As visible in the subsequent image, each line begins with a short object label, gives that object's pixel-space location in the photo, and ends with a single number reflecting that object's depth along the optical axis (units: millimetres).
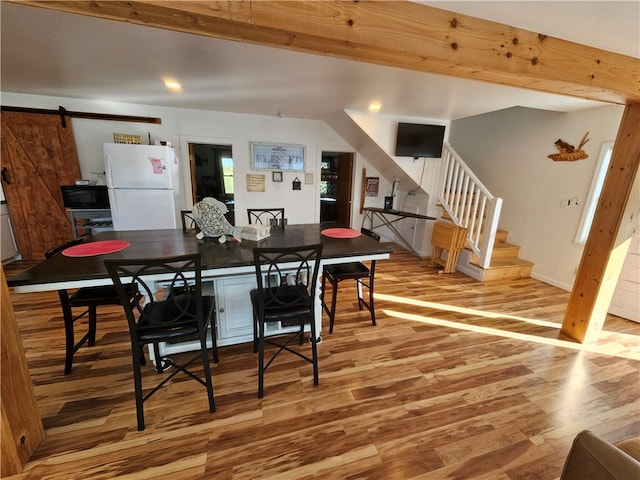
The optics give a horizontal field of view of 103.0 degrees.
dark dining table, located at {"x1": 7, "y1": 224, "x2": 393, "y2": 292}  1333
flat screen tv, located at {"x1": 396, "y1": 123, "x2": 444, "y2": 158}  3900
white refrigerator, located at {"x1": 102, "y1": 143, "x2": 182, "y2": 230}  3186
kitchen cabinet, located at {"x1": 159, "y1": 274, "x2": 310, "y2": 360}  1936
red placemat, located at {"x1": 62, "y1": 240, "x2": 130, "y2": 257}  1651
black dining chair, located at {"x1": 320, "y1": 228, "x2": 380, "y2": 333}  2326
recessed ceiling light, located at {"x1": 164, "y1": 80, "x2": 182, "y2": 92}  2686
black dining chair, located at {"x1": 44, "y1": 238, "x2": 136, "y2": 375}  1677
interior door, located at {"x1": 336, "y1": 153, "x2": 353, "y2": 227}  5084
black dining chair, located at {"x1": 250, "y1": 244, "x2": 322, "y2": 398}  1509
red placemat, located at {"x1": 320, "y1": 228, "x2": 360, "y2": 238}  2287
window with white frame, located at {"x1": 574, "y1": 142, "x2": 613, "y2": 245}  3035
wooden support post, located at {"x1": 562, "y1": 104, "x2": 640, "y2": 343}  1959
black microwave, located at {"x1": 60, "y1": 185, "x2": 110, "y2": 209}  3408
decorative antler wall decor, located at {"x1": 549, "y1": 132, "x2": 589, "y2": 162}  3234
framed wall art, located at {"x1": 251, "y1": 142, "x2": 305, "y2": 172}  4328
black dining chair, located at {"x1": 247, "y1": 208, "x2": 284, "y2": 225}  4547
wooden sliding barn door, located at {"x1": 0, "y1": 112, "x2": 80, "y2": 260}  3418
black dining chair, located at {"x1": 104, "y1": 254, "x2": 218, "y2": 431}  1255
